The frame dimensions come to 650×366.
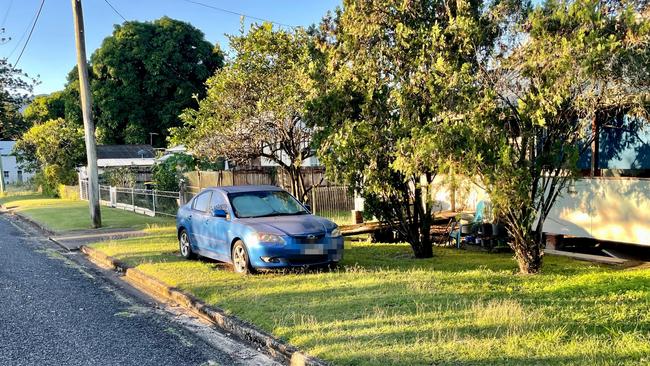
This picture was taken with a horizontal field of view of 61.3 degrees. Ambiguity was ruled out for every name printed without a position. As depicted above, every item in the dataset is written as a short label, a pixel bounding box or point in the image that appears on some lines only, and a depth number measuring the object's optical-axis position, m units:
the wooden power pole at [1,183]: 41.31
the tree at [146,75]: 42.69
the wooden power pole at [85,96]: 15.77
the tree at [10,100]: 36.75
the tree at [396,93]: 7.83
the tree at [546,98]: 6.49
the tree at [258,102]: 12.70
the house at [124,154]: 38.33
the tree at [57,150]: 32.41
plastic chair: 11.86
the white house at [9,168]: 65.31
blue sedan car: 8.37
